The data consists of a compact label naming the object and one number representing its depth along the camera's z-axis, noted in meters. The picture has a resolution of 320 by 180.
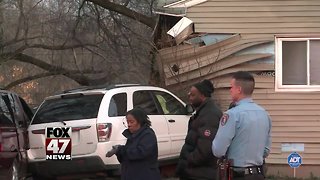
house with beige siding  11.01
